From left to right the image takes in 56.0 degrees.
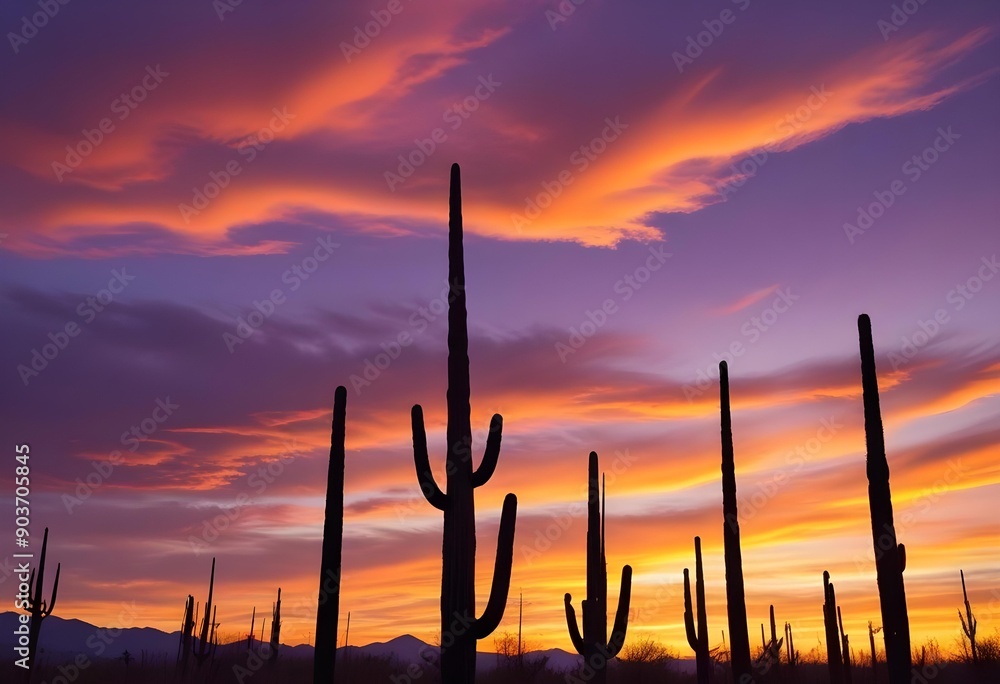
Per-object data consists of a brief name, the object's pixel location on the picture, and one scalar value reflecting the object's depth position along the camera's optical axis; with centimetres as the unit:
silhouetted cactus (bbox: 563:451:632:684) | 2103
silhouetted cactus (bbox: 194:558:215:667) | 2750
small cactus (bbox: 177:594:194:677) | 2869
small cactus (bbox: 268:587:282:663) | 3218
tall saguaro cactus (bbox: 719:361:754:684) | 2078
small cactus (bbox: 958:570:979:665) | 4037
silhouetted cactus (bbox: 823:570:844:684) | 3033
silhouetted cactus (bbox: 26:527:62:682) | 2736
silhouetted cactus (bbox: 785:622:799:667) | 3452
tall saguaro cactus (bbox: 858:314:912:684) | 1529
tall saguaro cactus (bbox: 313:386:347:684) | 1401
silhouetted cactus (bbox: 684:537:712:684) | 2662
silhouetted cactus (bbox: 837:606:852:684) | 3136
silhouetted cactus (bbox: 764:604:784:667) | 2881
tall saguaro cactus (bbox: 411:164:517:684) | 1036
